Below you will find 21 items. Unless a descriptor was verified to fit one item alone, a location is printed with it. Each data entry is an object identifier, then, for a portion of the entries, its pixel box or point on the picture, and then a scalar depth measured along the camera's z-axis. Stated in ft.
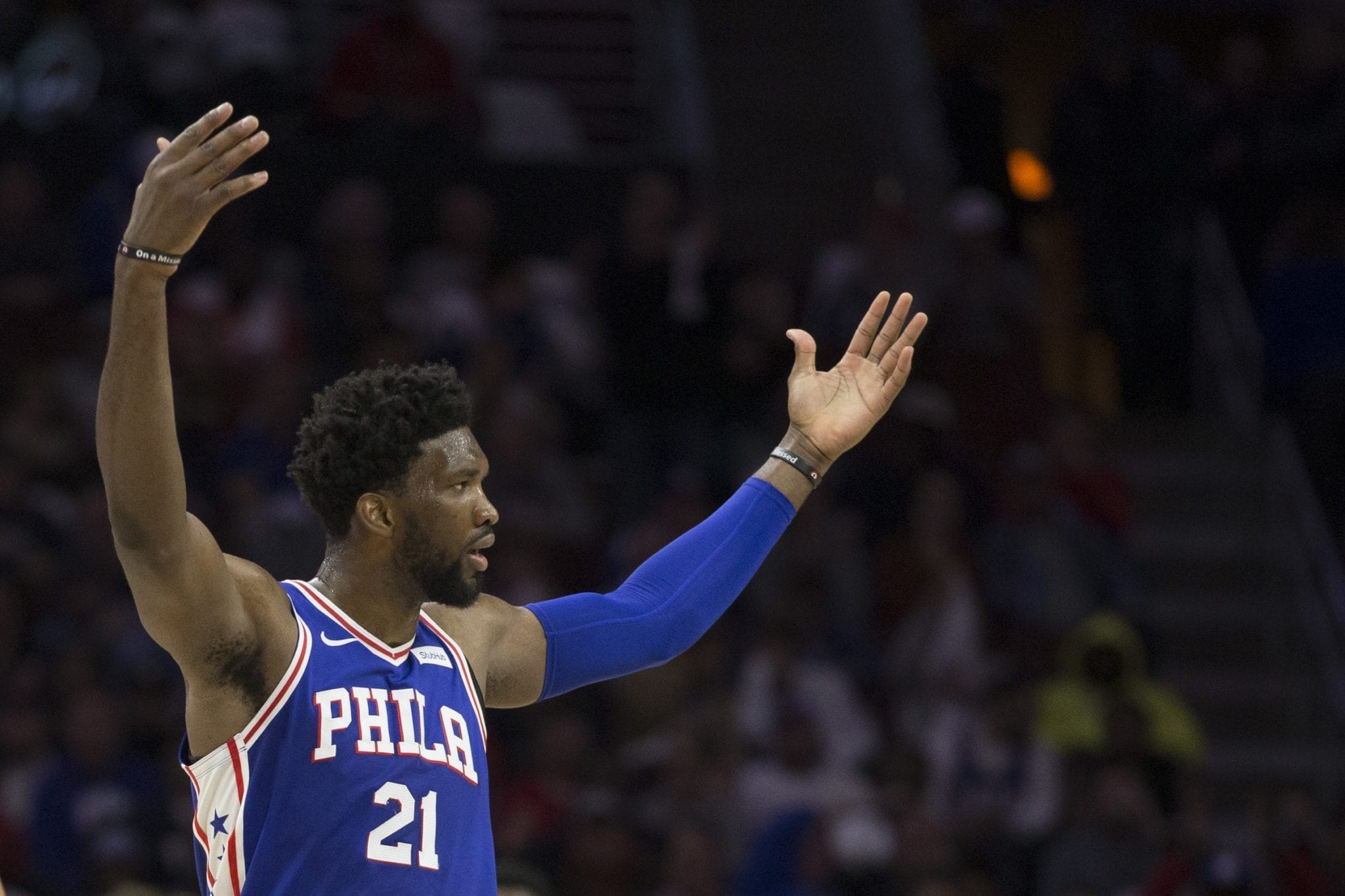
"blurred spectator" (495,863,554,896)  35.86
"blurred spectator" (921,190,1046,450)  72.49
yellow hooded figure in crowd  60.49
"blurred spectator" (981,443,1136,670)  65.87
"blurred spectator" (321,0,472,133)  74.13
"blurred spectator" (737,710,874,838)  57.26
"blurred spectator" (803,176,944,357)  69.92
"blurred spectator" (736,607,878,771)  59.36
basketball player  19.75
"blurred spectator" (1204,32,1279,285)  81.46
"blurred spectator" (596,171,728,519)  66.69
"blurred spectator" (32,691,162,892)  51.03
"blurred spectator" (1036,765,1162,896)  55.93
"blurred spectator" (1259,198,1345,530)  75.10
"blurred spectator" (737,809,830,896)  54.65
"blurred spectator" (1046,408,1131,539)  70.03
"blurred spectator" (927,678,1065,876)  57.57
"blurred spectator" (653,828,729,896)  53.72
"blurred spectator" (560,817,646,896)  53.26
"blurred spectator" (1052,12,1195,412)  78.84
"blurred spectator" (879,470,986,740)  61.21
